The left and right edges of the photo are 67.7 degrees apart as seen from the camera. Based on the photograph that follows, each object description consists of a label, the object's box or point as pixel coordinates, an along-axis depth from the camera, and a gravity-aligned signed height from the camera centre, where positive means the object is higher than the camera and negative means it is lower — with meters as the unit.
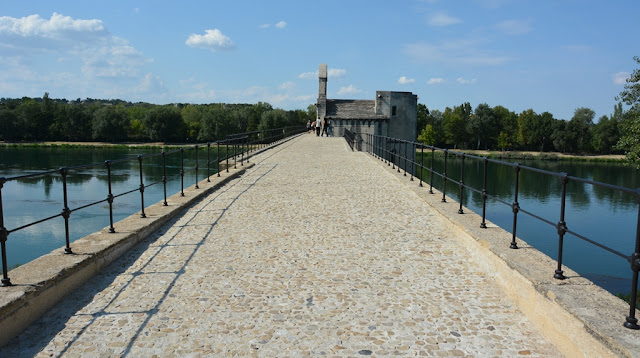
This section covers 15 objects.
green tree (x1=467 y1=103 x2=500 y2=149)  89.19 +2.89
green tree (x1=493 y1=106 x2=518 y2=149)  90.06 +3.06
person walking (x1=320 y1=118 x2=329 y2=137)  40.59 +0.87
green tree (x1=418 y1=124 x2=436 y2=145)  92.56 +0.68
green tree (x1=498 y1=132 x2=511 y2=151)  87.62 -0.01
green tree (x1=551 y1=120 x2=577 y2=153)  78.81 +0.67
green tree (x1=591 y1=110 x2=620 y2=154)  79.62 +0.80
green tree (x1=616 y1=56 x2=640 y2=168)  17.79 +0.76
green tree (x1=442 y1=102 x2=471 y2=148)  91.56 +2.31
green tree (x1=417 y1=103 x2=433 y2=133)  102.44 +4.81
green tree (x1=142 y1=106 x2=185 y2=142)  92.00 +1.85
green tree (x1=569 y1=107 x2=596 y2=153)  78.81 +1.21
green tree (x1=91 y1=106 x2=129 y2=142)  90.31 +1.45
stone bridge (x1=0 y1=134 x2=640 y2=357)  3.34 -1.41
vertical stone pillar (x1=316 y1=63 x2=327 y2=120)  48.60 +4.58
